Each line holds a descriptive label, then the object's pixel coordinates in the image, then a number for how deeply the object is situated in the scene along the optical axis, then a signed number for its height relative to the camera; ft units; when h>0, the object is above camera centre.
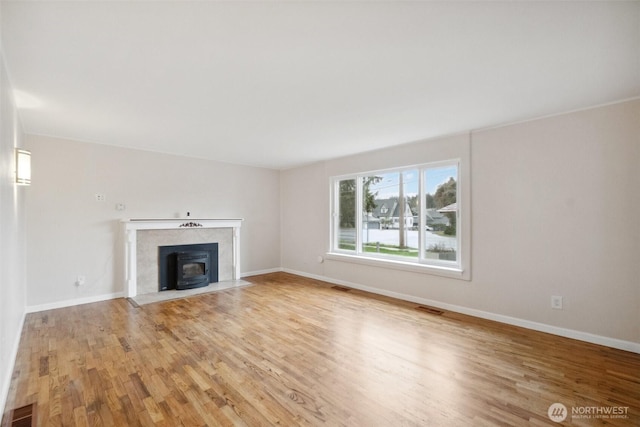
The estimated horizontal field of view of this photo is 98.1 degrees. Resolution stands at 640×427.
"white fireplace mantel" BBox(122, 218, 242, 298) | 14.47 -0.60
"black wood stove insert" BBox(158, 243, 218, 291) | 15.69 -2.91
